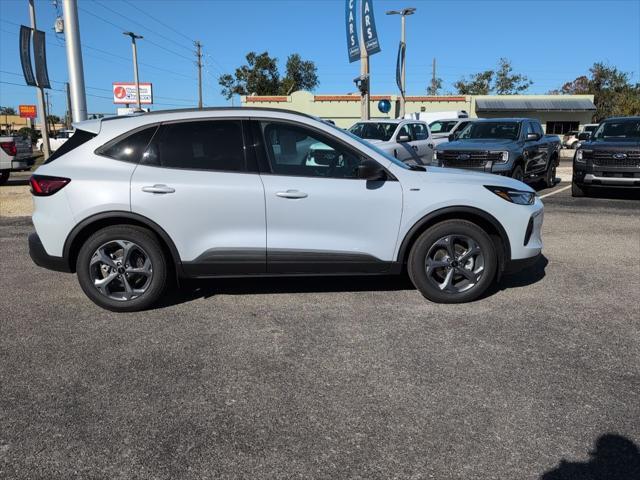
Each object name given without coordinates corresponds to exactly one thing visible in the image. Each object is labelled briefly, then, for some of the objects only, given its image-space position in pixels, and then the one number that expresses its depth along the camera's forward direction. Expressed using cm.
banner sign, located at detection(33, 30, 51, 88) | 1705
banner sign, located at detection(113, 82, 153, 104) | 6066
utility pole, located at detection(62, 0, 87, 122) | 995
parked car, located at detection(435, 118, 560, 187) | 1112
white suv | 457
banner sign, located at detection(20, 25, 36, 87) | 1720
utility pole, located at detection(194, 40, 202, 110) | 6373
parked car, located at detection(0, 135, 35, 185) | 1442
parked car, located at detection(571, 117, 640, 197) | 1112
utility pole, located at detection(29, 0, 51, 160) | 2450
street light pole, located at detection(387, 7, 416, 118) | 3030
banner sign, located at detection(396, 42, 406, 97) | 3009
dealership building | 4406
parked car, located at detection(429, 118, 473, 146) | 2291
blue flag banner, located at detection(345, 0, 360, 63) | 2173
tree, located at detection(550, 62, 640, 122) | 5047
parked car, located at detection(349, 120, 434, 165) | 1328
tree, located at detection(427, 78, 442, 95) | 7881
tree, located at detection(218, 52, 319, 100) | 6988
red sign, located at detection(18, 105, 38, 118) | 6656
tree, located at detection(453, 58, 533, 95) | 6556
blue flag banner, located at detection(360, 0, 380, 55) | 2088
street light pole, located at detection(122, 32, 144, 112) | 4593
